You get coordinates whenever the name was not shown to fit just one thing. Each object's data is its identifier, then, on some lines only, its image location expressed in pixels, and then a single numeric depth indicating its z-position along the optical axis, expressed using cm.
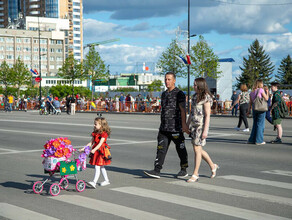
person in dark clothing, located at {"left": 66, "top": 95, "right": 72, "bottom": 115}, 3912
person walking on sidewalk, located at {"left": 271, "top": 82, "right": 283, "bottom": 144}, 1334
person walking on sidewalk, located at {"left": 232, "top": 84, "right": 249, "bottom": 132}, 1753
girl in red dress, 700
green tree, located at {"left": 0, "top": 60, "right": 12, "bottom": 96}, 8316
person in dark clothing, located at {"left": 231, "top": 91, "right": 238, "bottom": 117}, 2731
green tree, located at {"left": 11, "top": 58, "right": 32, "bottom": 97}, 8294
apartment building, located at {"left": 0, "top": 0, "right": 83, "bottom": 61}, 17450
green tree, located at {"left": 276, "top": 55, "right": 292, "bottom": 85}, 10404
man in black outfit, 770
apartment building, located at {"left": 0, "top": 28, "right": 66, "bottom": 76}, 15238
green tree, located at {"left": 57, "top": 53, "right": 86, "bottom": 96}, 6526
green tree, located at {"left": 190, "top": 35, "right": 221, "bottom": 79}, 5597
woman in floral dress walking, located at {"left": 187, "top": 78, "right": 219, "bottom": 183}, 743
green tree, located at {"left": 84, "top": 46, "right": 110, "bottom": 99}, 6303
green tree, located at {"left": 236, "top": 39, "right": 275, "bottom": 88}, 10294
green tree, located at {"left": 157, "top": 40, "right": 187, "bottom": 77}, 5962
